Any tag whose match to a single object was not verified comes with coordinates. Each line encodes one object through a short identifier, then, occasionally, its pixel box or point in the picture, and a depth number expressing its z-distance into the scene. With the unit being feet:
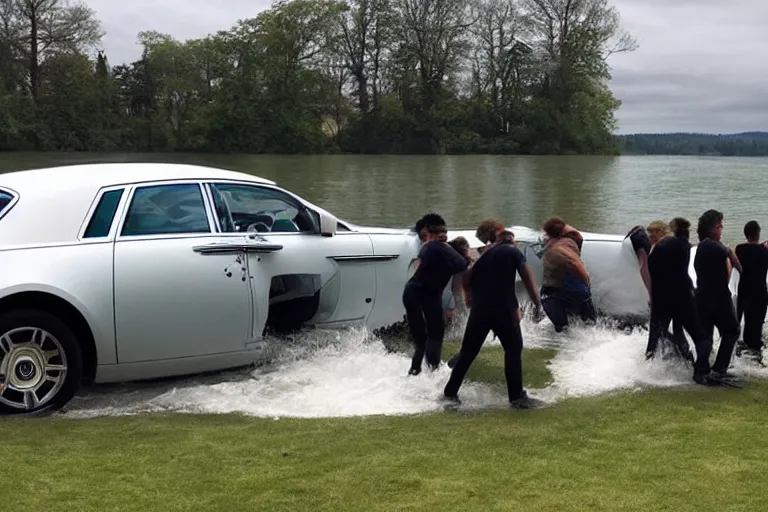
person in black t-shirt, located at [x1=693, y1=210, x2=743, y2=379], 21.85
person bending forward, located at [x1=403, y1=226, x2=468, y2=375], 21.01
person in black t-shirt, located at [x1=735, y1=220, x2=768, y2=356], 24.20
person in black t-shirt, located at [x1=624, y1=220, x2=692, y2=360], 27.61
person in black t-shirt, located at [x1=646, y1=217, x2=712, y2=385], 21.53
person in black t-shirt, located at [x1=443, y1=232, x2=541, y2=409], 19.06
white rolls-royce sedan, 18.04
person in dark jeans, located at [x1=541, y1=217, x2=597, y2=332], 27.58
